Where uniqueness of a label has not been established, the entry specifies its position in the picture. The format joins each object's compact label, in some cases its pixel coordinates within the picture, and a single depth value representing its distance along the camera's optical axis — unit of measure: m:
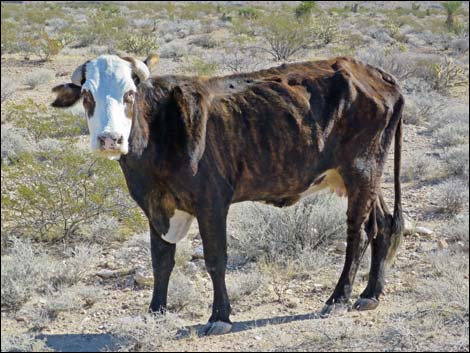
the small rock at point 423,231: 8.45
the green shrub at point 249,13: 37.69
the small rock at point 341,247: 8.04
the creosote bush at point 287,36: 23.66
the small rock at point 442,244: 7.91
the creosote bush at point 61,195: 8.54
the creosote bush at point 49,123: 11.45
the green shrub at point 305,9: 34.41
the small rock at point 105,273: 7.46
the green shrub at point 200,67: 18.98
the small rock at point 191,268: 7.47
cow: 5.57
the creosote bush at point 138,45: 24.84
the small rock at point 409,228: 8.45
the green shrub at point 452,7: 36.97
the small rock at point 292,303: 6.63
